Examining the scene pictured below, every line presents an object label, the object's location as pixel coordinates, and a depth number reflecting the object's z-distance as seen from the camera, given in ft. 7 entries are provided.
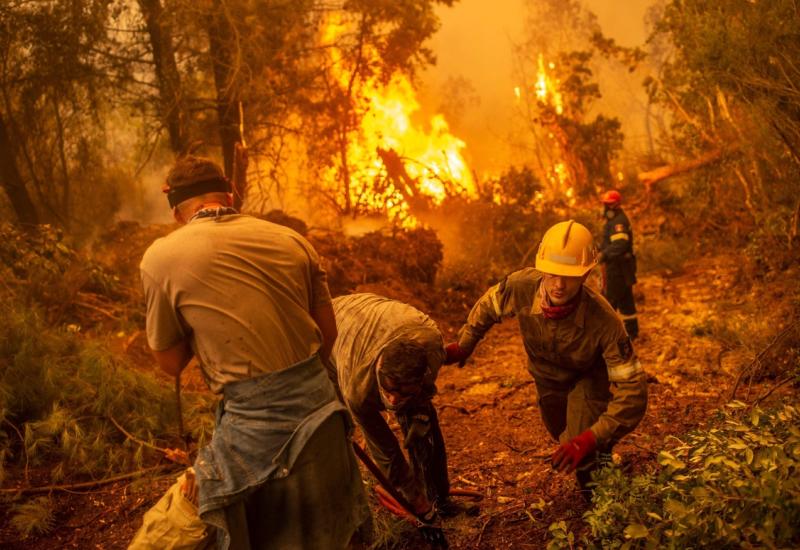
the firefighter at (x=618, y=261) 22.91
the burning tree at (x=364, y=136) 37.04
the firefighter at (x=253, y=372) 7.14
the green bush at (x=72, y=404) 15.93
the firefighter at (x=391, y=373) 9.25
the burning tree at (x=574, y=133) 49.85
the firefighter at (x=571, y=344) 9.87
